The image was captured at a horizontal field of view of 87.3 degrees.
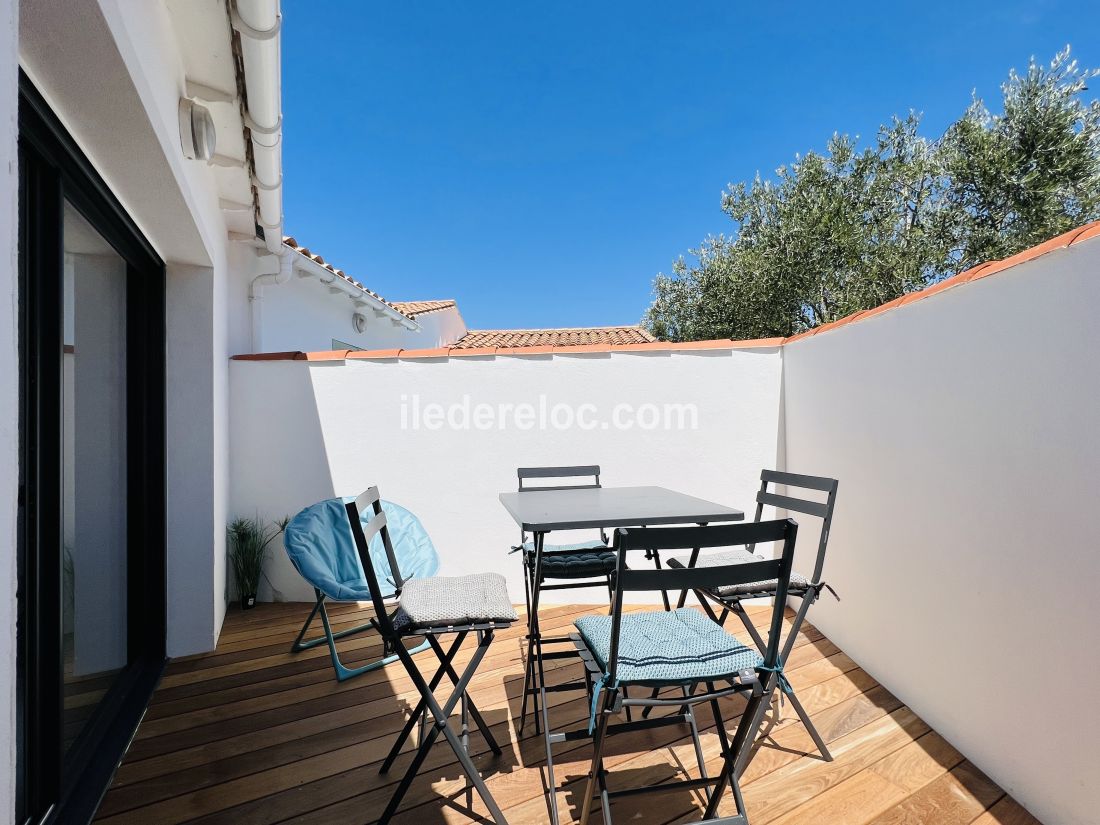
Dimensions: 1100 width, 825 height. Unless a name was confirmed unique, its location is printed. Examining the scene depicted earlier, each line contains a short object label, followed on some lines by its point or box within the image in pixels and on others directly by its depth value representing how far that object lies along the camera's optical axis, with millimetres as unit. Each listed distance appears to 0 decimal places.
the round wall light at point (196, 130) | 2287
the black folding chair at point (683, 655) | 1468
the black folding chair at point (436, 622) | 1751
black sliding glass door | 1671
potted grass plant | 3916
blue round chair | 2875
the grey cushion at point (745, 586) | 2146
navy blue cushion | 2691
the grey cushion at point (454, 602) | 1816
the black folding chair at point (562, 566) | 2430
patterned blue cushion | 1560
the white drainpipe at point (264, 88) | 1881
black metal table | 2020
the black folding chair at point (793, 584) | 2092
